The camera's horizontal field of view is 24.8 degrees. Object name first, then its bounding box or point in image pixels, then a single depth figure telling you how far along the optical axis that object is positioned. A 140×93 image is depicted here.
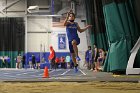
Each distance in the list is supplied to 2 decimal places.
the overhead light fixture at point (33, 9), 27.39
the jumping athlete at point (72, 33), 8.29
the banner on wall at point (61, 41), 28.80
